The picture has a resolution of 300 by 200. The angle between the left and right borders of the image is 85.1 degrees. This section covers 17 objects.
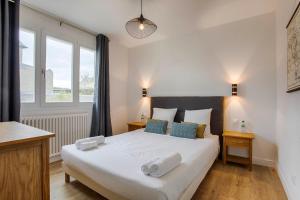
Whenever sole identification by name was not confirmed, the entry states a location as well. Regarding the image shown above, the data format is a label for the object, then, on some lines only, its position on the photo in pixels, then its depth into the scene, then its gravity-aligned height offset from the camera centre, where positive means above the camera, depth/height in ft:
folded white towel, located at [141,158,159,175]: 4.77 -2.00
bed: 4.44 -2.18
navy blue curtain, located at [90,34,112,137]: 11.89 +0.53
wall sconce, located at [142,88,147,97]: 13.70 +0.70
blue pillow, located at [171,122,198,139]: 9.04 -1.69
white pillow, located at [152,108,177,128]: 11.10 -0.99
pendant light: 7.18 +3.35
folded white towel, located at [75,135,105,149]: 7.00 -1.83
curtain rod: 8.61 +4.95
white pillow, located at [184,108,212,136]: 9.85 -1.03
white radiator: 8.95 -1.56
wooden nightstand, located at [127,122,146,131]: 12.48 -1.95
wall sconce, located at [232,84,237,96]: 9.71 +0.69
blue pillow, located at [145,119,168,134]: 10.31 -1.66
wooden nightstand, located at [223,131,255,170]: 8.52 -2.26
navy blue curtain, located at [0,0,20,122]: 7.38 +1.80
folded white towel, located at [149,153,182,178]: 4.64 -1.92
